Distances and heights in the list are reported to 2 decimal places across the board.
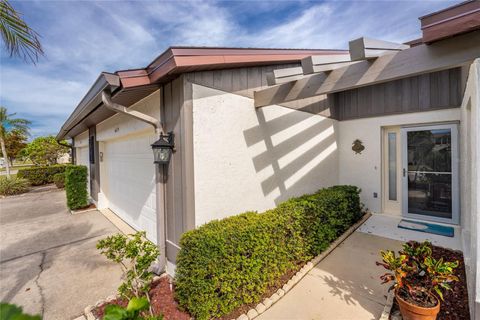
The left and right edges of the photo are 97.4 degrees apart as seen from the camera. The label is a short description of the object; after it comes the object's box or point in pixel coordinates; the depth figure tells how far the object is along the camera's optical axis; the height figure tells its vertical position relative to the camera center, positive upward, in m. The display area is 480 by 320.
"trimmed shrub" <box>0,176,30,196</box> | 12.20 -1.54
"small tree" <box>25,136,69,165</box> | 19.95 +0.82
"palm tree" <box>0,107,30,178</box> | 14.40 +2.62
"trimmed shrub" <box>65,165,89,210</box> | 8.03 -1.06
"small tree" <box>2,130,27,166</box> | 19.34 +1.67
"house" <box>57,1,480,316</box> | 2.80 +0.62
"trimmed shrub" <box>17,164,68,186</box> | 15.70 -1.05
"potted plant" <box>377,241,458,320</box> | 2.35 -1.52
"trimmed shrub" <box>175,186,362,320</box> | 2.64 -1.42
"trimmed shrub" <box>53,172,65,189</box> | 14.27 -1.40
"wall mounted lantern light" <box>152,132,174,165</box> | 3.45 +0.15
